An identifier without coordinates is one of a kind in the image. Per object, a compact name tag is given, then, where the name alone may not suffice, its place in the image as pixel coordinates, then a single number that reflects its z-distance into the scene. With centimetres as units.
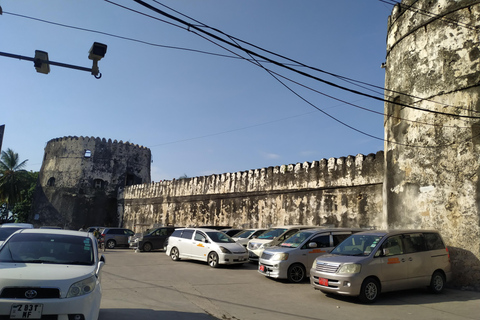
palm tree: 3912
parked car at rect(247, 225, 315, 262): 1364
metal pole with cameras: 832
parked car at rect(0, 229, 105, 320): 413
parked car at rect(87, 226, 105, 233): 2592
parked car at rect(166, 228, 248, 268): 1314
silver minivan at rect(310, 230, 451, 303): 777
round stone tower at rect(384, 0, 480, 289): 1027
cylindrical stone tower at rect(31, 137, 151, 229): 3456
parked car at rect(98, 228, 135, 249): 2321
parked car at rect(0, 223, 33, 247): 997
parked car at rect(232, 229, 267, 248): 1644
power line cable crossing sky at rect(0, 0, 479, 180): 663
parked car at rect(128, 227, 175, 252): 1984
